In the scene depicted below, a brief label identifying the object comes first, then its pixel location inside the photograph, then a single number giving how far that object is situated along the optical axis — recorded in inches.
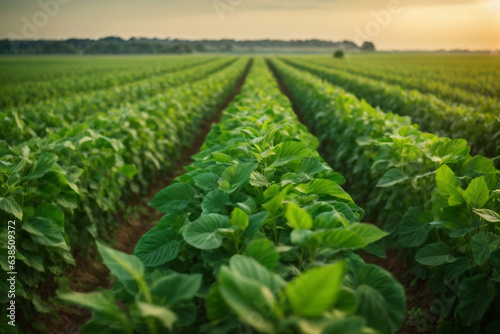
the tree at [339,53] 3031.3
